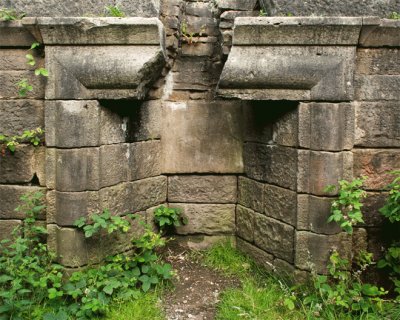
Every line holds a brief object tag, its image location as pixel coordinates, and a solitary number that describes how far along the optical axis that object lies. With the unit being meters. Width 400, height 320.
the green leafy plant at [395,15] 3.57
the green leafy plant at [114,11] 3.54
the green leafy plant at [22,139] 3.69
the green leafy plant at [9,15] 3.60
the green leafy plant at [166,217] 4.21
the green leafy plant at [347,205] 3.28
